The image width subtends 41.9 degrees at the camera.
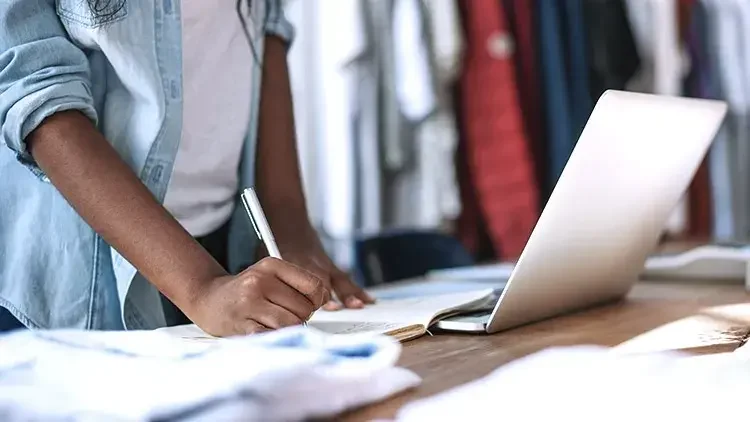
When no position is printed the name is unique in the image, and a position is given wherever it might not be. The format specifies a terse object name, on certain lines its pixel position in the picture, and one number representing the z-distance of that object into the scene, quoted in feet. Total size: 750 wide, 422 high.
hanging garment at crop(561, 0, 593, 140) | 8.48
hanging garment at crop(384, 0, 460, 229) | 8.21
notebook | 2.49
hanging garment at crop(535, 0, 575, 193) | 8.42
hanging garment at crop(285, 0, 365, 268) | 8.00
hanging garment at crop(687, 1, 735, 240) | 9.78
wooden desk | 2.01
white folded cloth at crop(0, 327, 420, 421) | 1.50
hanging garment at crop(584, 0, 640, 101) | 8.75
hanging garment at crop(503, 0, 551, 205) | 8.47
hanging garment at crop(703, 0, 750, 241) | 9.79
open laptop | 2.49
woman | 2.45
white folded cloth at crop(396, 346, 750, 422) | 1.62
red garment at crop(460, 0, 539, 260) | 8.25
